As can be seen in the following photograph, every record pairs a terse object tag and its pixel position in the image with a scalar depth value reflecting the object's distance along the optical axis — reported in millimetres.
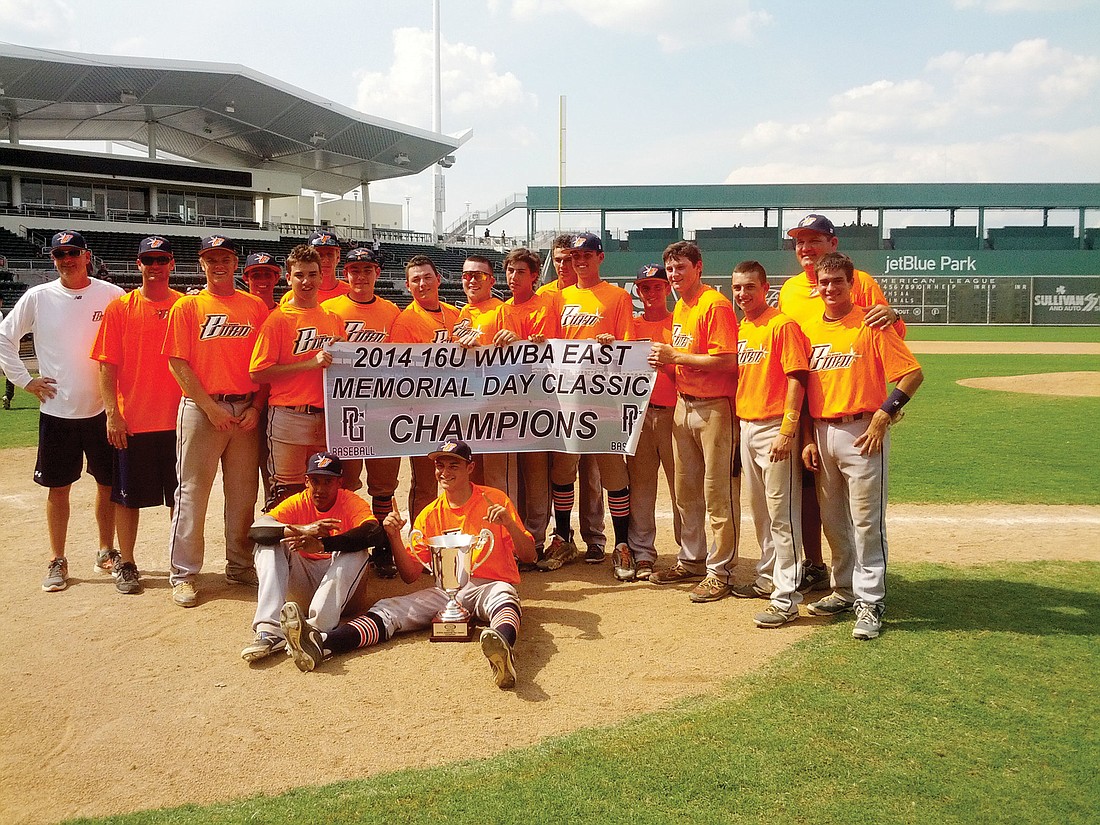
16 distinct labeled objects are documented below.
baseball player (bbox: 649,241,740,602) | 5395
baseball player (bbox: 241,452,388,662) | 4699
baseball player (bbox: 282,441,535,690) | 4676
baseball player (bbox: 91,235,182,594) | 5668
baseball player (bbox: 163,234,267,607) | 5496
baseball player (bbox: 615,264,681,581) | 5953
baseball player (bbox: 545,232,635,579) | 6141
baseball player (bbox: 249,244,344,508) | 5586
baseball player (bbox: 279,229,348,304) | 6551
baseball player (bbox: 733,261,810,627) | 4941
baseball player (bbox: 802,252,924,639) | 4660
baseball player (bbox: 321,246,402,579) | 6089
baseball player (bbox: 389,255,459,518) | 6184
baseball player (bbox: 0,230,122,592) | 5828
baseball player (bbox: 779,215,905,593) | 5004
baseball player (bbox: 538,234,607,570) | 6445
